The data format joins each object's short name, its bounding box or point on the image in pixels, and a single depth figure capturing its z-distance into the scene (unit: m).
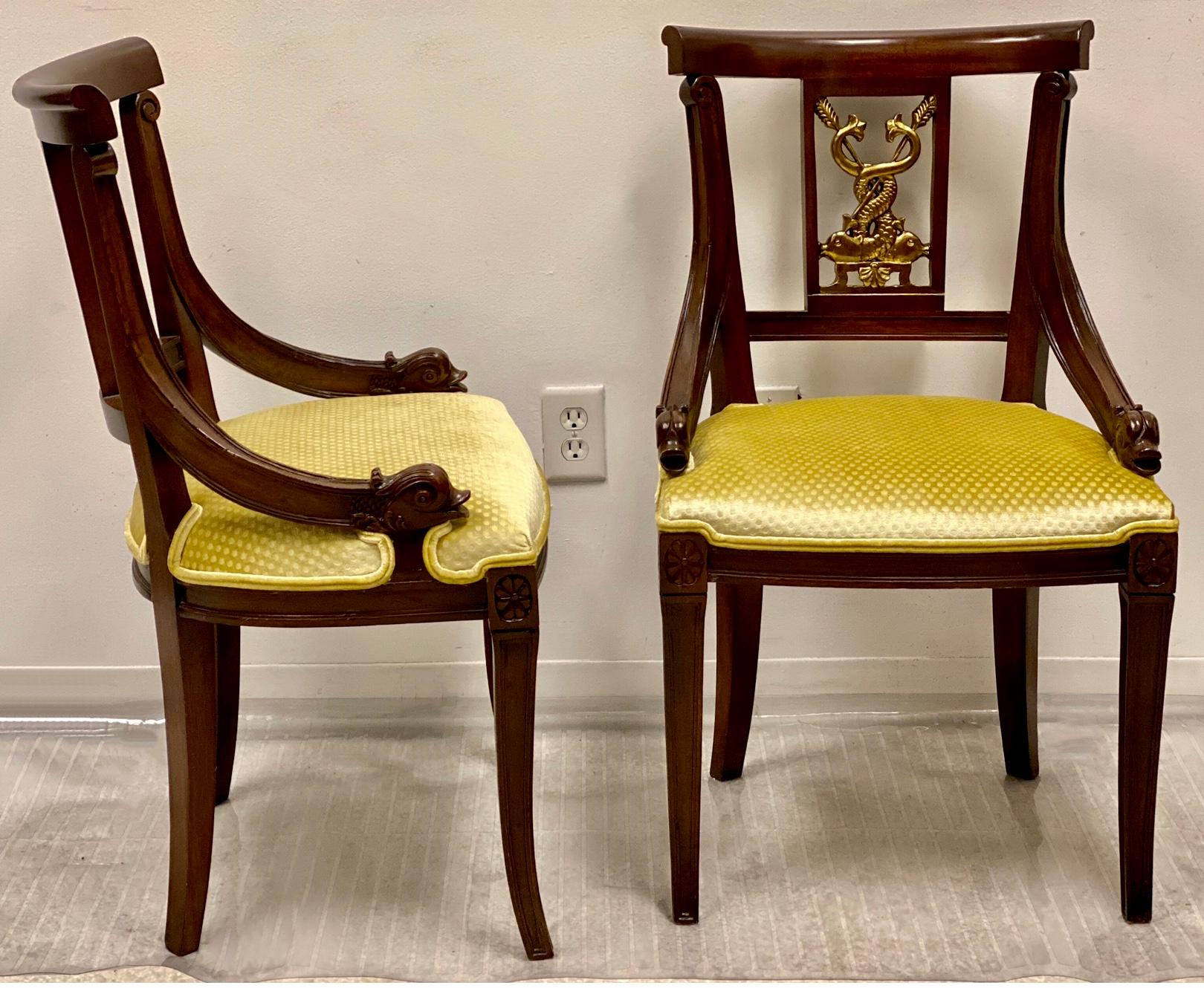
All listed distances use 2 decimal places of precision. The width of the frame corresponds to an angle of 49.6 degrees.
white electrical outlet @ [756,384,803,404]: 1.69
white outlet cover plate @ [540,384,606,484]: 1.70
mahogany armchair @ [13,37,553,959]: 1.14
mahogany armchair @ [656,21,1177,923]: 1.24
